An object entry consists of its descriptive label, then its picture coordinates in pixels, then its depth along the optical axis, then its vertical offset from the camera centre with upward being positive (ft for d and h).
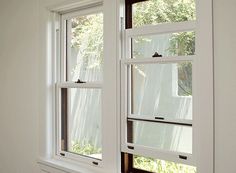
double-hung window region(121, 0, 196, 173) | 5.83 -0.04
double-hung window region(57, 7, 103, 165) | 7.62 -0.04
